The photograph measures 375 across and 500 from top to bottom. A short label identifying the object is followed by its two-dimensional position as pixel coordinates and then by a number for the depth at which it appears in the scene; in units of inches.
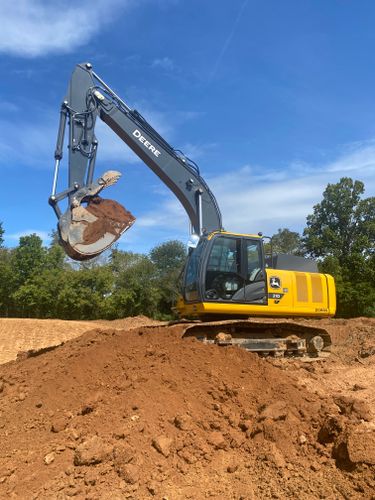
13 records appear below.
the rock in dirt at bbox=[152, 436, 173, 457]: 191.3
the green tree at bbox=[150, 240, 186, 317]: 1407.0
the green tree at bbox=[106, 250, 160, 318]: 1379.2
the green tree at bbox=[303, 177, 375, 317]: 1425.9
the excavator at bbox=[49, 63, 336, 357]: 356.5
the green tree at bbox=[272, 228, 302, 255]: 1667.8
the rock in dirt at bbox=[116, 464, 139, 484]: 176.2
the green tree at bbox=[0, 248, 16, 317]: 1481.3
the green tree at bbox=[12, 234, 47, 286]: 1494.8
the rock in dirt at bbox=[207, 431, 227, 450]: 198.7
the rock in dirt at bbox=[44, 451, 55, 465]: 189.2
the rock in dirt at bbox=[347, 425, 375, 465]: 166.1
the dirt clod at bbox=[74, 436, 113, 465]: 184.1
